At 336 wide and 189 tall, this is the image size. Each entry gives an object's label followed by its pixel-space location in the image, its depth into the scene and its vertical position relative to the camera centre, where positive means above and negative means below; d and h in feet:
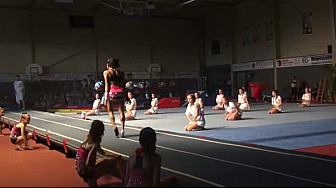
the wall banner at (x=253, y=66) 78.28 +4.56
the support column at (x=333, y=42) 60.70 +7.14
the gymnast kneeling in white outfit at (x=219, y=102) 54.85 -2.56
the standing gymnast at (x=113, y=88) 23.67 -0.01
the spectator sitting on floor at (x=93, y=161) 15.24 -3.24
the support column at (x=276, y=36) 75.56 +10.46
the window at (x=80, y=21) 83.04 +15.96
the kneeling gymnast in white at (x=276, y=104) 43.64 -2.44
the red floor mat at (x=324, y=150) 18.94 -3.73
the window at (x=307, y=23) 68.80 +12.08
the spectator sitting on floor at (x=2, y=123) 37.05 -3.87
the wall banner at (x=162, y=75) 88.50 +3.09
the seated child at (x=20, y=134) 26.89 -3.43
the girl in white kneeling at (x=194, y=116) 29.68 -2.58
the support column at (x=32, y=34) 78.64 +12.32
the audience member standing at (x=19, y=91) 64.34 -0.25
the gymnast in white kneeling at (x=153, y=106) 50.16 -2.72
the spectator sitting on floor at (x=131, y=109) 42.06 -2.62
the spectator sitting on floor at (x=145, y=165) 11.46 -2.60
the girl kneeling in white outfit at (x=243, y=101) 48.50 -2.23
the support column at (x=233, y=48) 88.53 +9.43
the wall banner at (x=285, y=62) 72.23 +4.61
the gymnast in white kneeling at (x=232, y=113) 37.37 -2.95
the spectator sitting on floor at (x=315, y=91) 66.72 -1.38
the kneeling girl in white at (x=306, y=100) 53.80 -2.47
